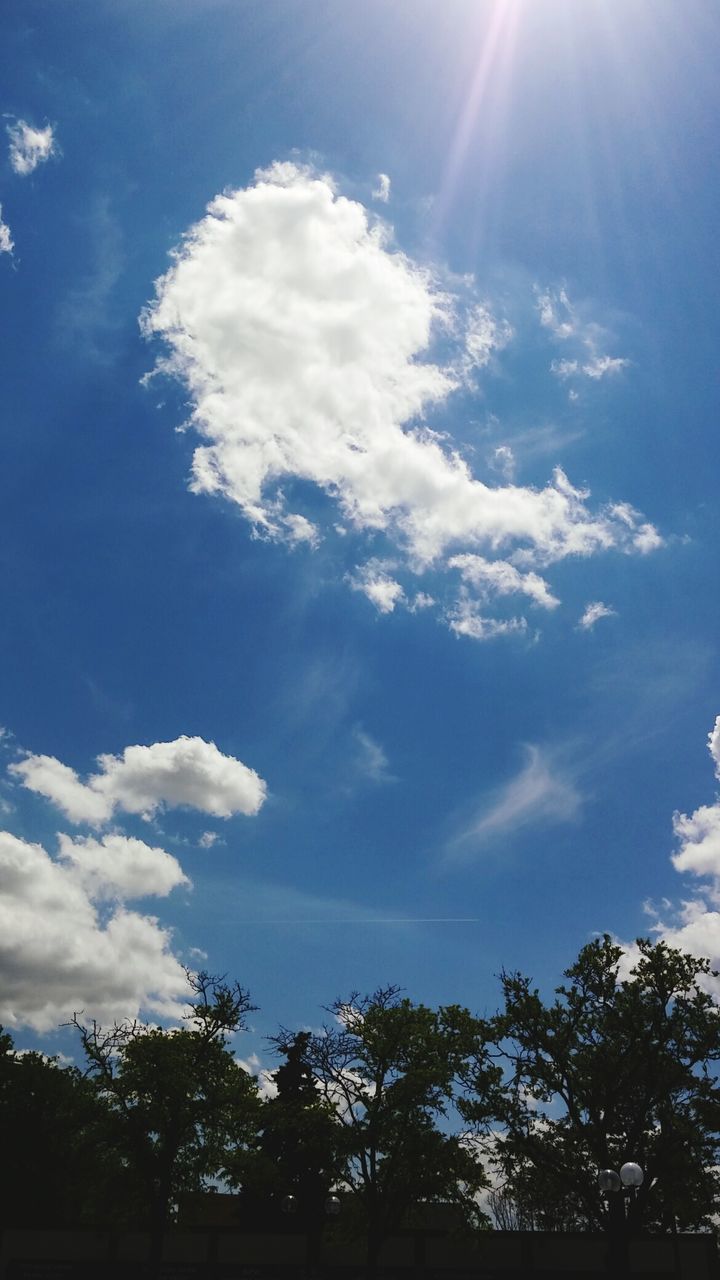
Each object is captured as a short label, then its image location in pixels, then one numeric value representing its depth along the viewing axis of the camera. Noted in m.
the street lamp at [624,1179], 19.05
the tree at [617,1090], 35.88
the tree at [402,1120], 38.28
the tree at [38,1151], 57.47
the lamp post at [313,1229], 32.38
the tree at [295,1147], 39.72
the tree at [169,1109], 40.44
